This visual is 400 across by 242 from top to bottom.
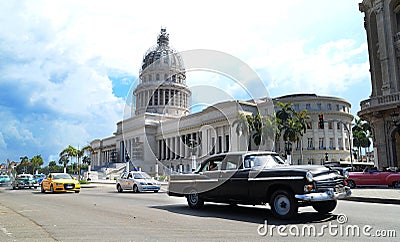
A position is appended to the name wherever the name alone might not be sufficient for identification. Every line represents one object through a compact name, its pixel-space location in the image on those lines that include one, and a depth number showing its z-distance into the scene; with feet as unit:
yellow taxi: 74.79
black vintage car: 28.69
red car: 73.36
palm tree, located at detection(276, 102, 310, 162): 181.98
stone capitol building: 237.04
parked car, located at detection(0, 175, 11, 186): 137.71
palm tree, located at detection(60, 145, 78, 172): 253.24
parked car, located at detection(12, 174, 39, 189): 104.73
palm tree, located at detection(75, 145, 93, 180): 260.38
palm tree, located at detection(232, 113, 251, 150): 183.70
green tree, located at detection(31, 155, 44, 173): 424.05
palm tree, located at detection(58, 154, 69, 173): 330.79
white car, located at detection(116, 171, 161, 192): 75.61
